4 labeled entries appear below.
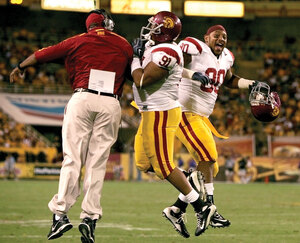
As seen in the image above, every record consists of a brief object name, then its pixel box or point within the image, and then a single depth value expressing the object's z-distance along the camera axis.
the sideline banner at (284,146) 45.78
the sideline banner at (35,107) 47.16
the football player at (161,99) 12.08
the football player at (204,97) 14.03
